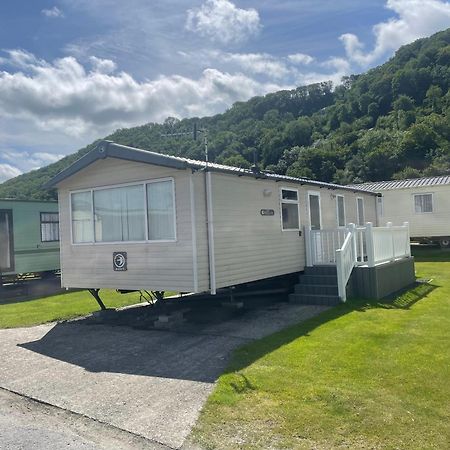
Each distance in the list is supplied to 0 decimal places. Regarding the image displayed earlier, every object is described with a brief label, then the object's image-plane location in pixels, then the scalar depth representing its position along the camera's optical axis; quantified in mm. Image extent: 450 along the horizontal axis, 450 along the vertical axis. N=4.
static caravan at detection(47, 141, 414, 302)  7933
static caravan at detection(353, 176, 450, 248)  20328
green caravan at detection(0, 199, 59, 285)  15102
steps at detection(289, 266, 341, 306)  9730
